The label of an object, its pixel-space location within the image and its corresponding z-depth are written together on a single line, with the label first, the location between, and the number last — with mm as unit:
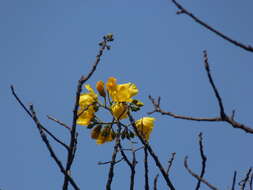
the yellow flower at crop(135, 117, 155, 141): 6397
